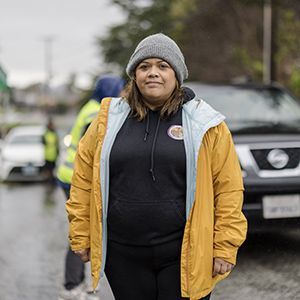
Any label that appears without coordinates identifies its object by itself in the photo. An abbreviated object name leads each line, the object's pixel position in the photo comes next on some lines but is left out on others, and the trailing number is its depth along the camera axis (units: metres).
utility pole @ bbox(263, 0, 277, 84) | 22.10
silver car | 18.08
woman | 3.34
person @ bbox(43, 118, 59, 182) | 17.77
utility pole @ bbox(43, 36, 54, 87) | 73.45
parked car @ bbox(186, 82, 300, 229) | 6.61
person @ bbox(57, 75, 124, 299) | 5.49
